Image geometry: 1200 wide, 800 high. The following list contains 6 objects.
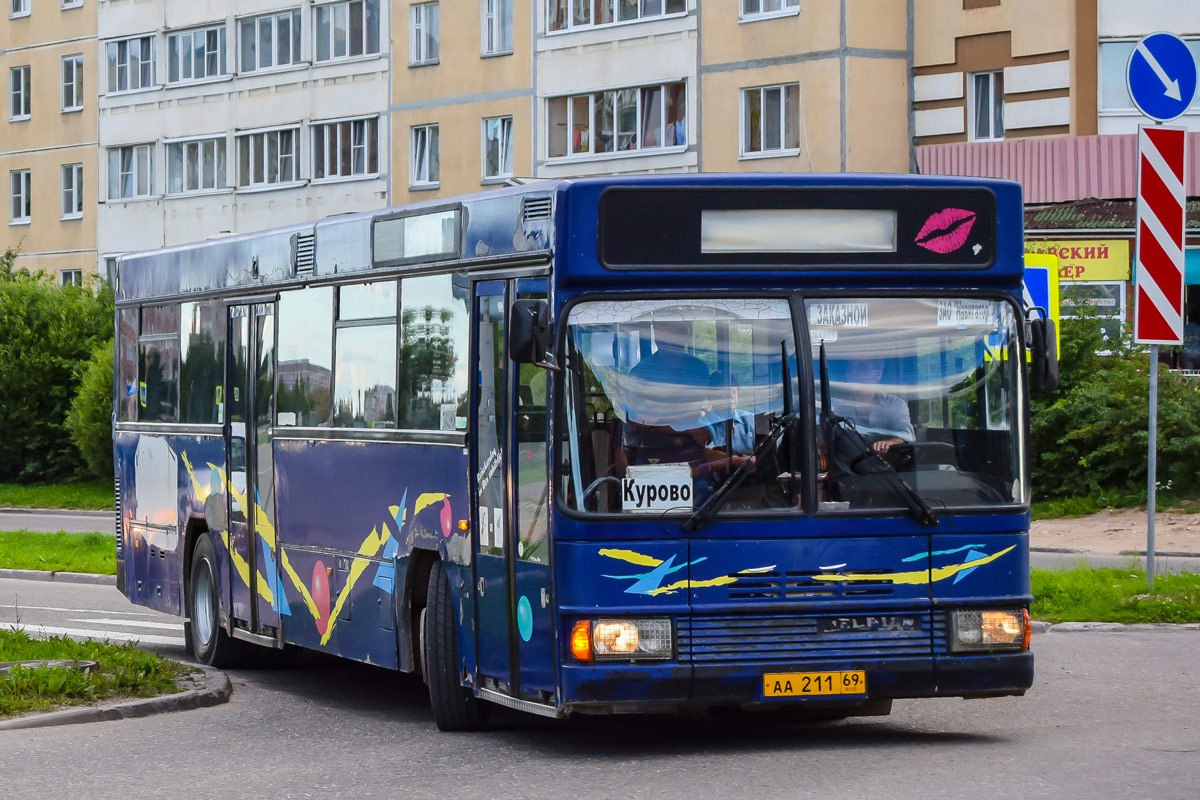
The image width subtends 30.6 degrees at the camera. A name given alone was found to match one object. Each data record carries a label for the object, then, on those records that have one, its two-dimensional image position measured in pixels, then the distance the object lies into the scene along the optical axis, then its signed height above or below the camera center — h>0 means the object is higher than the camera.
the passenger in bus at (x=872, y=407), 10.12 -0.08
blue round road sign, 16.34 +2.35
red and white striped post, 16.69 +1.13
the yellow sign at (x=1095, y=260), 40.72 +2.41
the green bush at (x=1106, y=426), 29.62 -0.50
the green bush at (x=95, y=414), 45.06 -0.43
